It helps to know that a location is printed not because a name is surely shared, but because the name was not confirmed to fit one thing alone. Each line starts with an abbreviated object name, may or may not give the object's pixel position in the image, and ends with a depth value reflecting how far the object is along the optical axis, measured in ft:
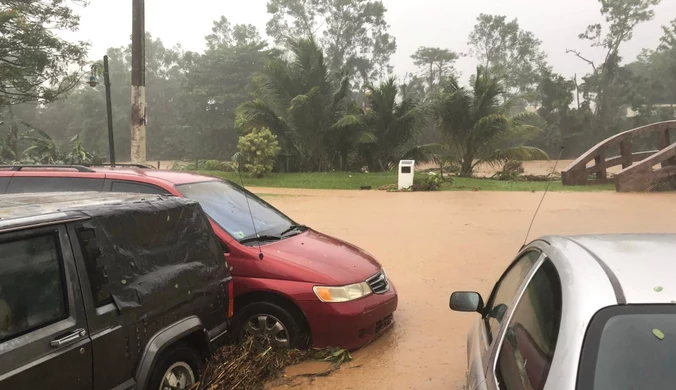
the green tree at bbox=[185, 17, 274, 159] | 171.53
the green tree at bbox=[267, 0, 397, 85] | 192.03
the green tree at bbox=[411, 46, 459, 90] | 208.54
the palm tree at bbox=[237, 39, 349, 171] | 84.74
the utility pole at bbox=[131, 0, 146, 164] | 35.35
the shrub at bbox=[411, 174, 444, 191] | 63.26
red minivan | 14.05
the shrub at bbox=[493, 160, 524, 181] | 81.66
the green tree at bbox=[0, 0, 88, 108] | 58.08
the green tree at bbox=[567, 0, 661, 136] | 148.05
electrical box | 62.59
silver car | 5.26
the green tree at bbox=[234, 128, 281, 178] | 77.36
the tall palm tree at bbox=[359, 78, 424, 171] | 84.64
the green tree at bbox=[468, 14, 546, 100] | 192.85
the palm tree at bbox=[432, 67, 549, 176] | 80.02
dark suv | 7.72
